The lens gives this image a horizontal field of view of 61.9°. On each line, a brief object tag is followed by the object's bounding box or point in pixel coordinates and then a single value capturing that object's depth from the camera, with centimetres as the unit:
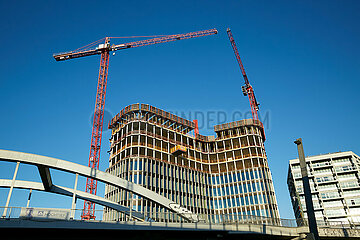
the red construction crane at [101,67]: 8927
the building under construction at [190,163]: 7712
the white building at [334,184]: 9581
